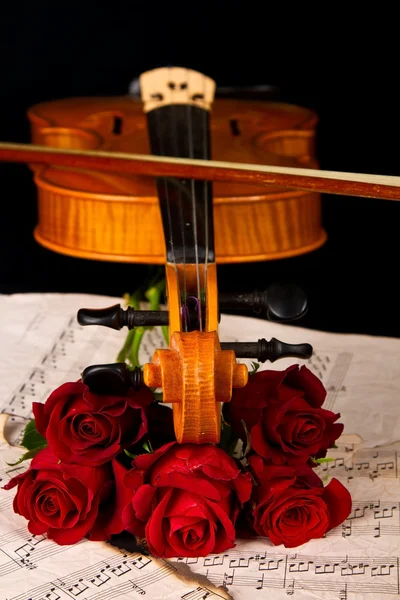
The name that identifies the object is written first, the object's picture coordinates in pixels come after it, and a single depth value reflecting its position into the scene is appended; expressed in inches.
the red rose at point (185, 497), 33.8
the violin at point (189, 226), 32.8
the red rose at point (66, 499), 34.7
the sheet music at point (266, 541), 33.7
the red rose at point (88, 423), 34.6
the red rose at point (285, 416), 34.8
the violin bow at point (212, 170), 35.0
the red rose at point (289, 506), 34.5
